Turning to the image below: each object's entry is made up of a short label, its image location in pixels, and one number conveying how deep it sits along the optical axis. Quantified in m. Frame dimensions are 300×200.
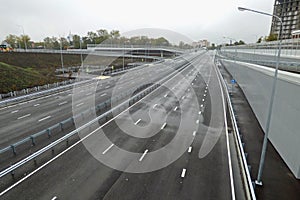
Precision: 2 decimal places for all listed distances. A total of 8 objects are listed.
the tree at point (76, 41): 140.30
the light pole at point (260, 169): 11.30
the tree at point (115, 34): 154.12
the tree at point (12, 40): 139.12
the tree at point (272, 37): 94.50
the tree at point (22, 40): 137.44
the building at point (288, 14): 117.06
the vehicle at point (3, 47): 89.96
